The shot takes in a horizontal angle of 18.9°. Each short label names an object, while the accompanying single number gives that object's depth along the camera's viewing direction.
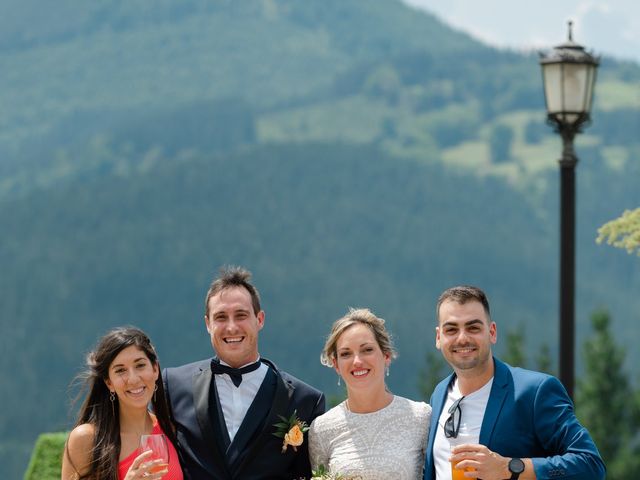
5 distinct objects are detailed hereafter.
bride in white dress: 8.76
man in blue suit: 8.01
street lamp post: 14.83
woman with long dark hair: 8.76
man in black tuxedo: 9.30
